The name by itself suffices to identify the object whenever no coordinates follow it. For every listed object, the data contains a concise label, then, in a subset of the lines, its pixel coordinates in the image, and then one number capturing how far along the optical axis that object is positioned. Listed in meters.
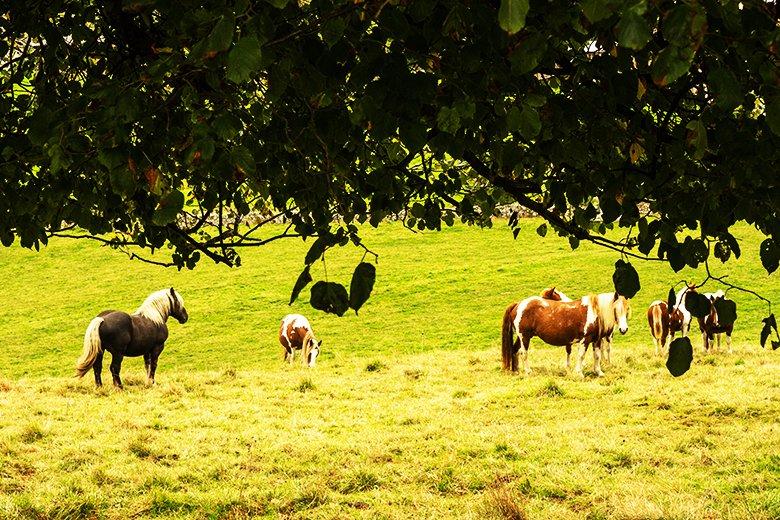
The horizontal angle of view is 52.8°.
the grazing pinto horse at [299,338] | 22.83
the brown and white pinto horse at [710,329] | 19.13
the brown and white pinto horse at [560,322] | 17.62
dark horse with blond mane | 16.72
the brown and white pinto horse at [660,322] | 19.92
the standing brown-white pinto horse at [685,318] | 19.95
